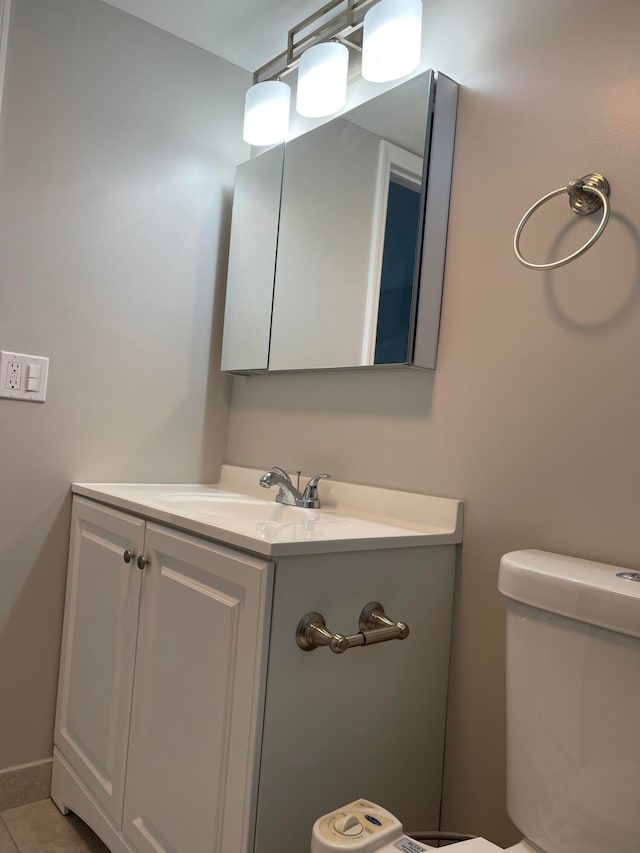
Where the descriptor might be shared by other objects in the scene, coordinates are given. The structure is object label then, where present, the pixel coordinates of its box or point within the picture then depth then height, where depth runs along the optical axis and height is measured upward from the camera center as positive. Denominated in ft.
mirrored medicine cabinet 4.49 +1.56
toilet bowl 2.67 -1.16
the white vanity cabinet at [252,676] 3.31 -1.46
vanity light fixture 4.72 +3.03
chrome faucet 5.14 -0.48
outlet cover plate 5.22 +0.26
